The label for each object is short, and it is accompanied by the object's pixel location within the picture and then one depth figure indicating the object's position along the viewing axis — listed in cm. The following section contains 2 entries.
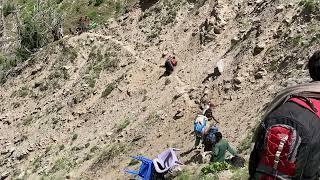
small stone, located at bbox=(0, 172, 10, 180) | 2324
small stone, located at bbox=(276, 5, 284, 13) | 1757
